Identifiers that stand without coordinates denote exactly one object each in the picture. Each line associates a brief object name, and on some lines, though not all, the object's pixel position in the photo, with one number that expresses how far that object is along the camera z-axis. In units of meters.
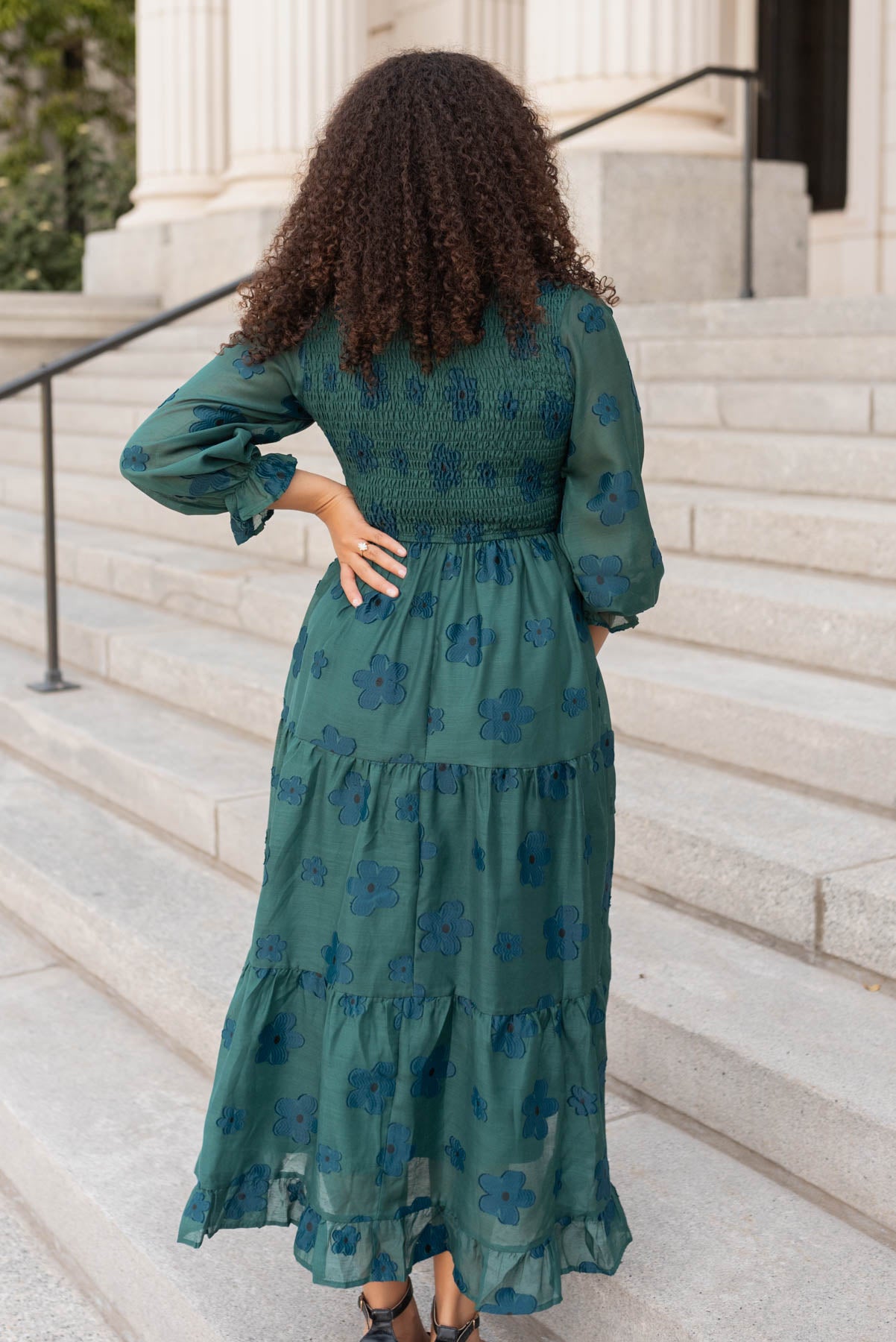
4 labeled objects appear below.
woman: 2.02
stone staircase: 2.57
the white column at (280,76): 9.89
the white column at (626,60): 8.16
